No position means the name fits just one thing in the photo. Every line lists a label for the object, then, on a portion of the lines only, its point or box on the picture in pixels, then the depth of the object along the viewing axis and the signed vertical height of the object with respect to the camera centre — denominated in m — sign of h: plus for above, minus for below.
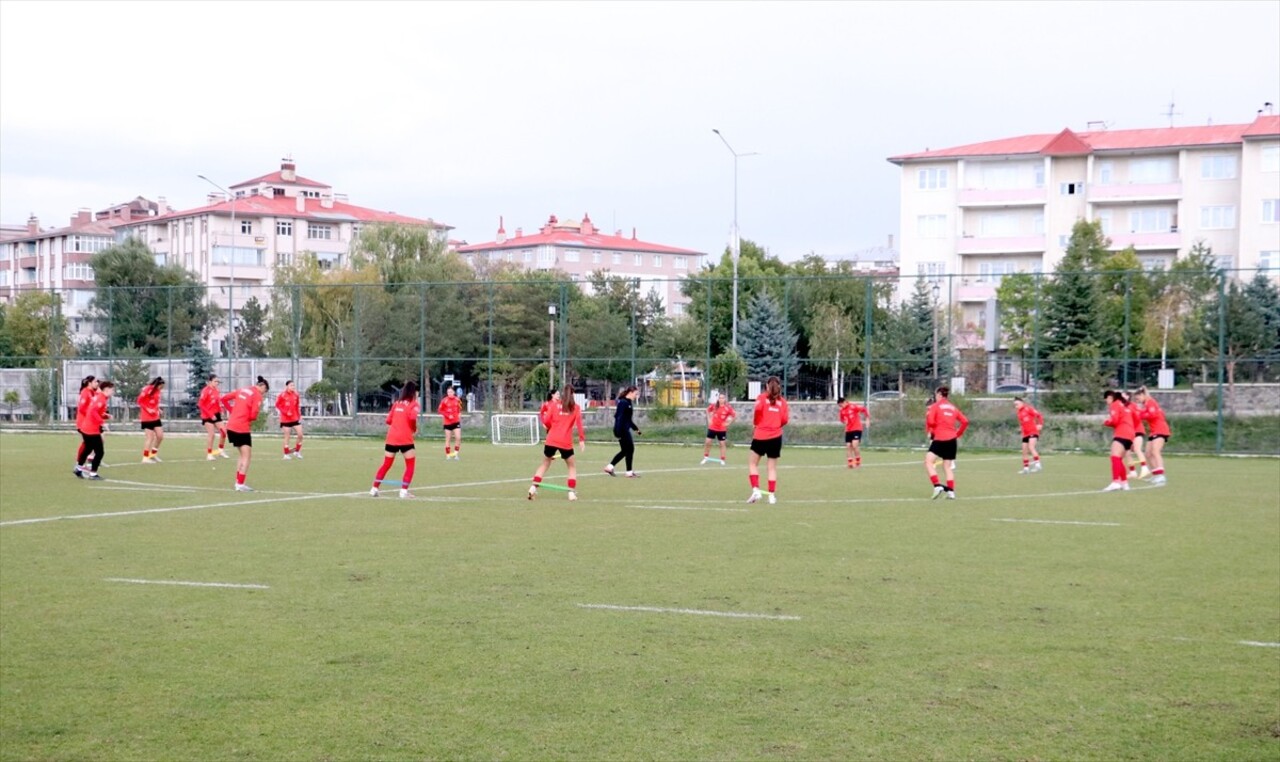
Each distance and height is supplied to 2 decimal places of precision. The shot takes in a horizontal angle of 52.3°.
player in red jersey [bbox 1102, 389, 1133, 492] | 22.97 -1.12
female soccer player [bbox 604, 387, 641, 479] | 25.59 -1.23
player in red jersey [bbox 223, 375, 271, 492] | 21.73 -1.09
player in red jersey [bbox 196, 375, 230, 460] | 30.66 -1.28
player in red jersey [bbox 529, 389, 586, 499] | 20.08 -1.07
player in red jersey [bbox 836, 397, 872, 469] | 29.89 -1.45
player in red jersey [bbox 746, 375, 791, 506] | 19.72 -0.88
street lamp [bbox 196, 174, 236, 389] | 46.09 +1.19
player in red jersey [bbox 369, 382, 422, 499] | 20.16 -1.07
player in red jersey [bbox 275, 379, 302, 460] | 32.12 -1.16
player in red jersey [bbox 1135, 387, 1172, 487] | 24.55 -1.15
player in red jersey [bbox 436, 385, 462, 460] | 33.41 -1.29
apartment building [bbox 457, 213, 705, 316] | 138.00 +12.32
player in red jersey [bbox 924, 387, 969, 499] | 20.59 -1.01
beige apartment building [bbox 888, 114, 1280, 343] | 76.75 +10.75
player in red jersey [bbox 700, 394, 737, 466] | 28.74 -1.29
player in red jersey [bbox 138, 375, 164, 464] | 28.91 -1.30
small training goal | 41.47 -2.11
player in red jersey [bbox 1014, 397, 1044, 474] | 28.09 -1.31
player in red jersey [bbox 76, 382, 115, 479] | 23.80 -1.27
